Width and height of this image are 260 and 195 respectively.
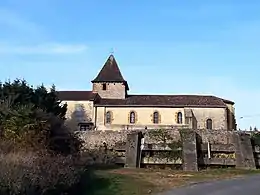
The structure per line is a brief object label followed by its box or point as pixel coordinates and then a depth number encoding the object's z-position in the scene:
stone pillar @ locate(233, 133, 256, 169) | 26.94
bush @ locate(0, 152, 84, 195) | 10.62
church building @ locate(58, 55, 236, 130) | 69.50
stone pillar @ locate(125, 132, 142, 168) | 26.27
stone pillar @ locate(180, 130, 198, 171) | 25.58
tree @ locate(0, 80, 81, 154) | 16.64
